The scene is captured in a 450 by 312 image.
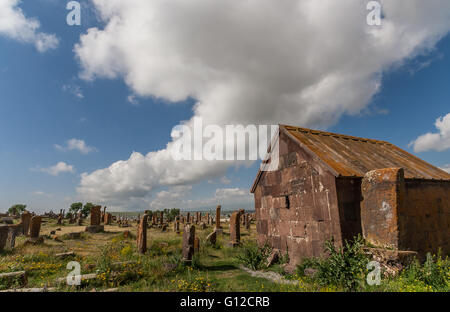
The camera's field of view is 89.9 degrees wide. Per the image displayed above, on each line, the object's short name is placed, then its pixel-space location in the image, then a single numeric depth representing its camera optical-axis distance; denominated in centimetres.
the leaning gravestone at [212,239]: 1456
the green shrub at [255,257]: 917
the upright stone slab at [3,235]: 1273
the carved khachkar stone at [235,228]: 1479
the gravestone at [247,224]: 2748
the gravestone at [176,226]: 2625
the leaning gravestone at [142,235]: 1238
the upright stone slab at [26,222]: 2136
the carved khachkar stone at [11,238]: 1300
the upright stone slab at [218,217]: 2213
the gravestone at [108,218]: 3738
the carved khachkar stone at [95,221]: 2235
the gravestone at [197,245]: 1203
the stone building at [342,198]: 632
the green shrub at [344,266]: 582
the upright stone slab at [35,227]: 1644
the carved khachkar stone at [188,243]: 961
